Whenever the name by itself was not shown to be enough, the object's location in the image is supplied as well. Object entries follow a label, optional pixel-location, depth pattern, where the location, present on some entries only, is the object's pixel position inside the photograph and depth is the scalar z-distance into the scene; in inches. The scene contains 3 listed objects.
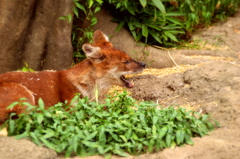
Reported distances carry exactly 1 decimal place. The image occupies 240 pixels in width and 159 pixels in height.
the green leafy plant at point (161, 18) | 620.1
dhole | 423.2
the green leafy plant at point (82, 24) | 583.6
